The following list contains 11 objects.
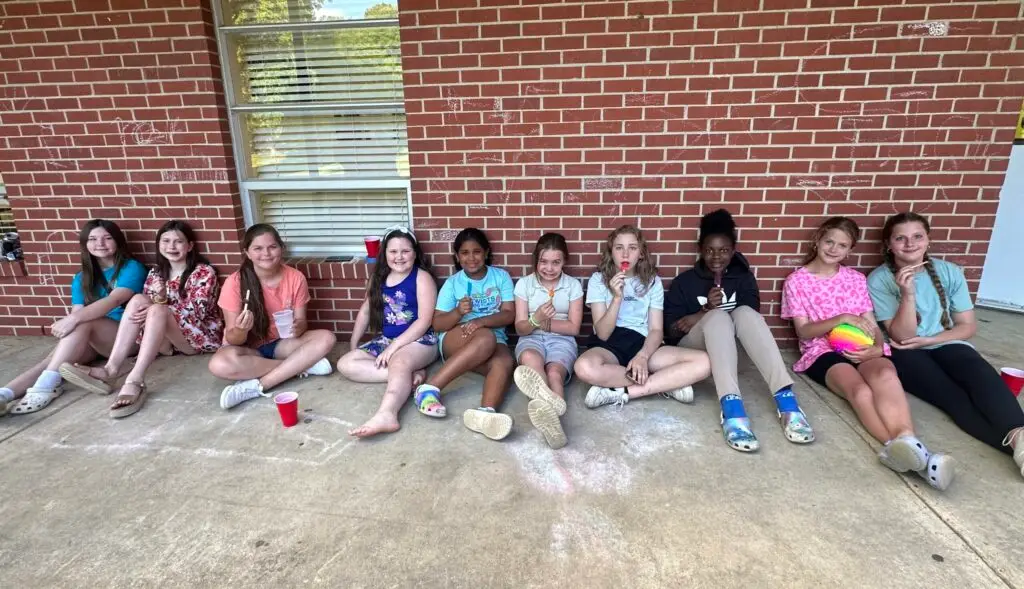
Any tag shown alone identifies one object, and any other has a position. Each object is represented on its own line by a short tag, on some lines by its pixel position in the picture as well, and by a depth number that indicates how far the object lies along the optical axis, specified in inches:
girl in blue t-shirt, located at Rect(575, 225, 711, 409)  115.5
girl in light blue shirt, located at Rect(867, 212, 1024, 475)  105.7
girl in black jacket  102.7
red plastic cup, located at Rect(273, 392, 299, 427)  106.0
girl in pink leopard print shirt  99.3
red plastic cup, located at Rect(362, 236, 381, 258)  142.9
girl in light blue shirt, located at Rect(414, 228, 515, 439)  114.2
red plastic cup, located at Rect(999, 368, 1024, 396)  109.3
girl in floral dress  125.5
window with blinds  141.1
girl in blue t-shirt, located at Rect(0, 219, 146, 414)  128.1
